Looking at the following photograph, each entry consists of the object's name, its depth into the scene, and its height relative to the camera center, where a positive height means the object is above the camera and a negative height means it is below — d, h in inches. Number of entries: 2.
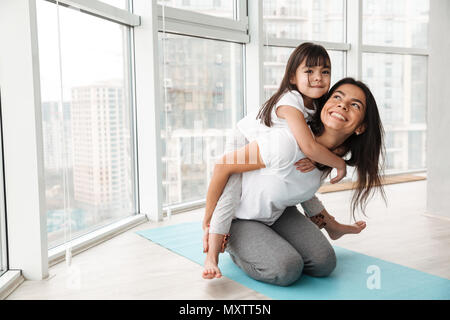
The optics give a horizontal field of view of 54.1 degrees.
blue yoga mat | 62.1 -24.9
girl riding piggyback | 65.9 -0.5
